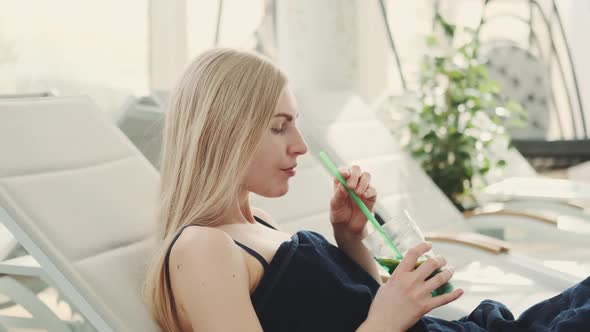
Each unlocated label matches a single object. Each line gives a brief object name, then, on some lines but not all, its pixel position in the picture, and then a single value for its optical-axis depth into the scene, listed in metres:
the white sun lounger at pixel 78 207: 1.38
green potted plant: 4.02
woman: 1.20
